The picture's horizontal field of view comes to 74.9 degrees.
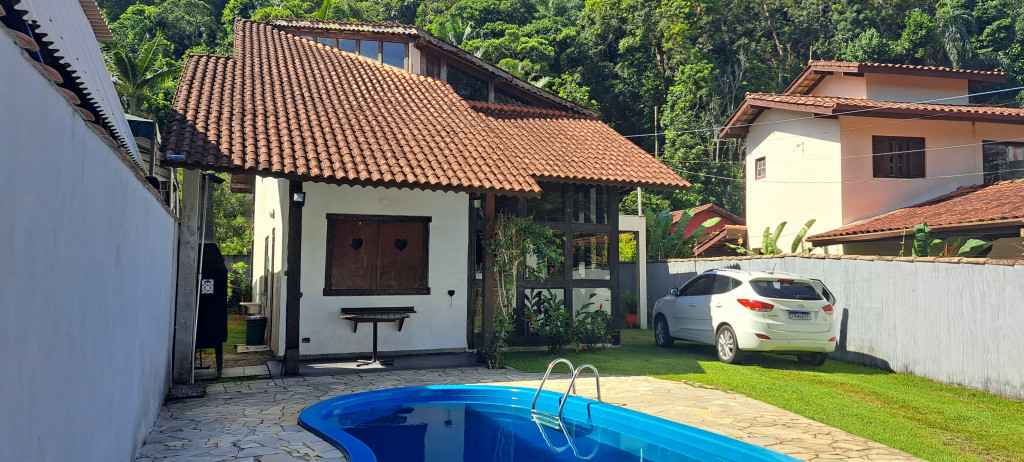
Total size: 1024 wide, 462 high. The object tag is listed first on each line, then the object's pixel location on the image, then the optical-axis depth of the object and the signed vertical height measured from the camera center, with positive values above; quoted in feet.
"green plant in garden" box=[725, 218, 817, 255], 68.70 +3.21
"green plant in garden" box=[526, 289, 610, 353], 42.23 -3.34
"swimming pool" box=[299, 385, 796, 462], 23.02 -6.24
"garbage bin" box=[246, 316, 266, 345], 44.68 -4.00
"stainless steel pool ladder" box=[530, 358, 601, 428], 27.43 -6.10
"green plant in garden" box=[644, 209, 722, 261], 72.64 +3.88
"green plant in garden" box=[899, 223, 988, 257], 47.78 +2.23
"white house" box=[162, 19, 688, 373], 35.45 +4.97
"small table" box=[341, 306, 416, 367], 36.11 -2.50
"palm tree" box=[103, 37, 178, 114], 99.45 +29.54
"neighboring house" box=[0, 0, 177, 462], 7.88 +0.10
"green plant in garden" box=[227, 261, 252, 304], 71.67 -1.98
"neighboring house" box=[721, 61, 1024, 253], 64.28 +12.87
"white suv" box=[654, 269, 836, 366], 37.35 -2.46
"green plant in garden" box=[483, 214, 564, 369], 39.14 +1.21
